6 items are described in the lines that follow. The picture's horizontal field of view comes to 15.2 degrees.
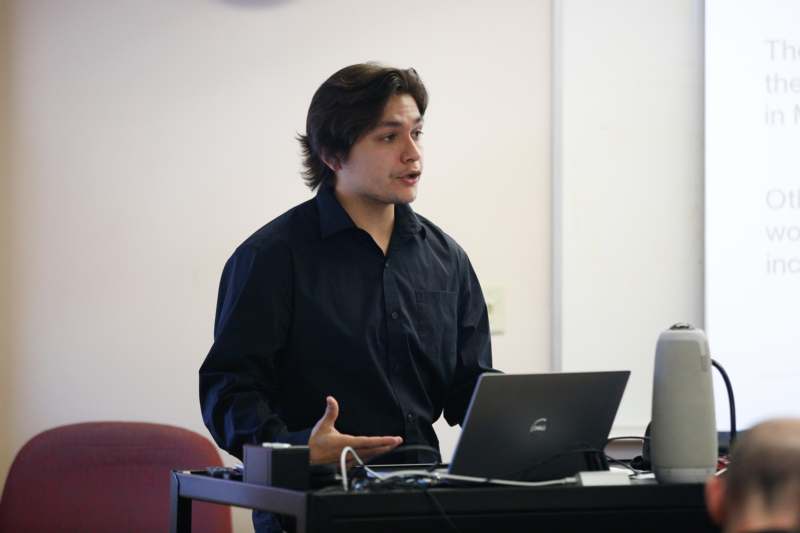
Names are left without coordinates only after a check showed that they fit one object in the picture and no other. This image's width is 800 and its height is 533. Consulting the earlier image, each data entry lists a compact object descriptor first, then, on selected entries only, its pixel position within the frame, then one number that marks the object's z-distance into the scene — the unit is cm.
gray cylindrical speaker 538
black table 518
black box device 527
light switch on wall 719
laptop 527
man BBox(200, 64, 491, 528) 590
